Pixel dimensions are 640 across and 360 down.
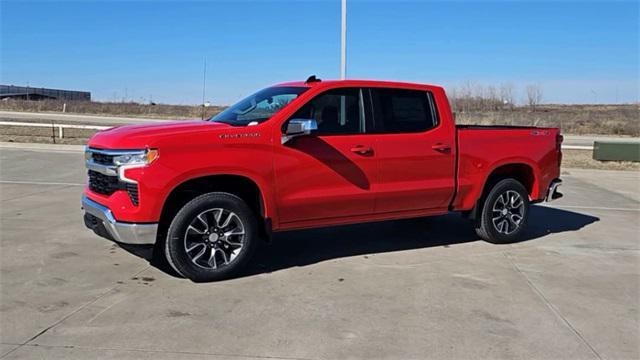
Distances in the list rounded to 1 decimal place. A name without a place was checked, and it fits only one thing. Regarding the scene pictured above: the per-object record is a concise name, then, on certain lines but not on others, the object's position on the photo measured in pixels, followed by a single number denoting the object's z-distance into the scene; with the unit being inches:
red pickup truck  198.1
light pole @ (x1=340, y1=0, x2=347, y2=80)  518.6
